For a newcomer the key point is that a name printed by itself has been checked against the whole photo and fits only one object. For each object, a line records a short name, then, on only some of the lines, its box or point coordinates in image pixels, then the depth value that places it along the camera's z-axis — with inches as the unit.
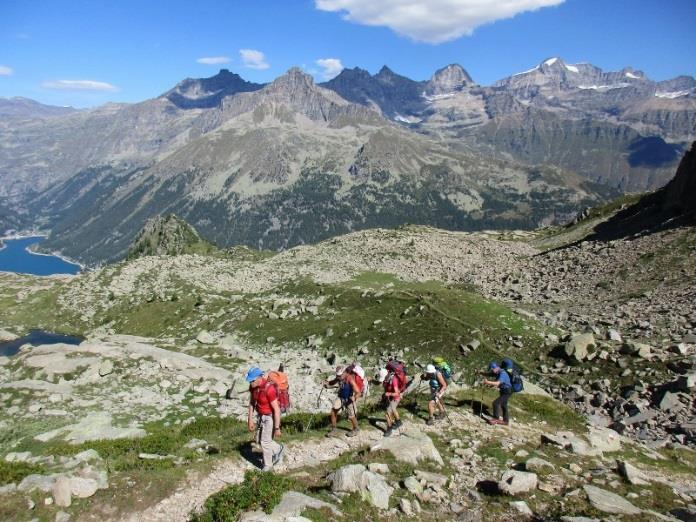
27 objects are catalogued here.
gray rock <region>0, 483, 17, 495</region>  556.4
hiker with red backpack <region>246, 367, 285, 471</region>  651.5
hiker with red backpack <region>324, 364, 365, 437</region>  786.2
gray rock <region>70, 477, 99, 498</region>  557.6
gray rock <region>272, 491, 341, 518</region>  526.8
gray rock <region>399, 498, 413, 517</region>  563.2
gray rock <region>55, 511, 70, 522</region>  519.8
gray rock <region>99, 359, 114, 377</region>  1333.7
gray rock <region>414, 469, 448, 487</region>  630.5
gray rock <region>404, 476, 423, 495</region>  599.6
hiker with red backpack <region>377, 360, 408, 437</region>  805.2
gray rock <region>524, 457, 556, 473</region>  671.8
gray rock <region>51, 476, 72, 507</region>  541.3
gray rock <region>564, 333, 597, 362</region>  1243.2
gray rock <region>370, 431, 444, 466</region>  685.3
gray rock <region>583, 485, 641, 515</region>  550.9
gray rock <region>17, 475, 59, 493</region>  561.3
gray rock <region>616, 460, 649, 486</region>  648.4
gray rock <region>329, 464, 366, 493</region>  585.1
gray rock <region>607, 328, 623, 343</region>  1314.0
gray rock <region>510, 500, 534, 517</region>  564.2
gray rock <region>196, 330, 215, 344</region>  1924.2
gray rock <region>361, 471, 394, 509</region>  567.8
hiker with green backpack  866.8
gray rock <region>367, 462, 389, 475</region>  638.5
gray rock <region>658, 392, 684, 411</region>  1008.0
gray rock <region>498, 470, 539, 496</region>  606.2
